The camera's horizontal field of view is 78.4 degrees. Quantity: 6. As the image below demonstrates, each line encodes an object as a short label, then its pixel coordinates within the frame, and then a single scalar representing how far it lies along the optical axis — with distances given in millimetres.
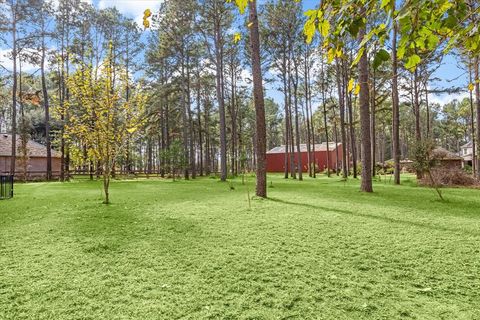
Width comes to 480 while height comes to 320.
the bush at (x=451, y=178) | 12632
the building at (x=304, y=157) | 38688
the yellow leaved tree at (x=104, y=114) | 7805
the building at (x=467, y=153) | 38594
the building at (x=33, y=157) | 24219
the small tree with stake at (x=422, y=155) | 9867
